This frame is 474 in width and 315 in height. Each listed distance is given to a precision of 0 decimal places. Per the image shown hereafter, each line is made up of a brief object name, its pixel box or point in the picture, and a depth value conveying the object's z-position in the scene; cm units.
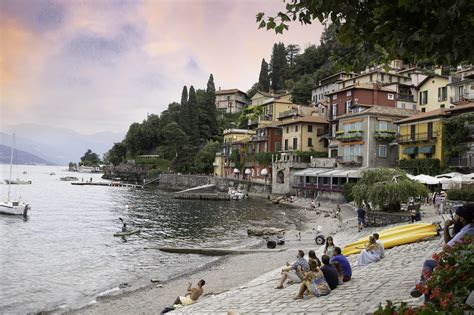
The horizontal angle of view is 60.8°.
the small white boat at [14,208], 4878
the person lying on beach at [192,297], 1573
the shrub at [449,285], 543
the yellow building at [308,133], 7044
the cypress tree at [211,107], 12250
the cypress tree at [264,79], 13900
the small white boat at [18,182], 11994
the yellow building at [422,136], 4469
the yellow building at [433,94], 5756
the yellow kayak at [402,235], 1808
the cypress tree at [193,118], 10950
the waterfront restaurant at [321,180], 5346
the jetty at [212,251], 2714
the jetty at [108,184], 10931
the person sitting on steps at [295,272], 1433
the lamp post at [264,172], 7594
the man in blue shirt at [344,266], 1270
